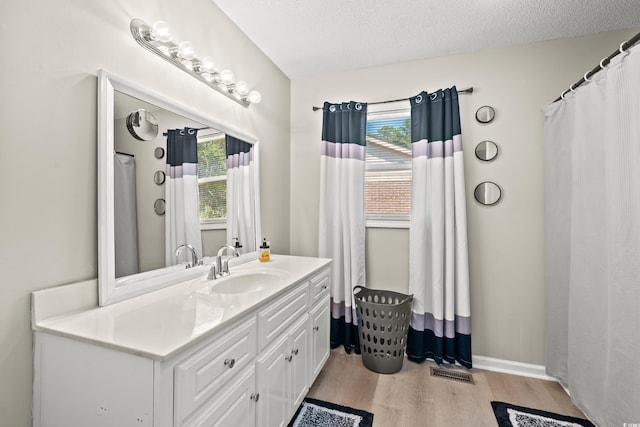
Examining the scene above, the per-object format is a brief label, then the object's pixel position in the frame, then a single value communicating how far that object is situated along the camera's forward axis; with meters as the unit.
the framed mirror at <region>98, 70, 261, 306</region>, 1.08
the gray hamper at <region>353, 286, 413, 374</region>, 2.01
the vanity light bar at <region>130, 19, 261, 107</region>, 1.24
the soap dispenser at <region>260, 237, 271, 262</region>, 2.02
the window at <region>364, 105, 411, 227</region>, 2.37
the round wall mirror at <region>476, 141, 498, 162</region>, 2.12
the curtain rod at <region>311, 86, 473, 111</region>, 2.14
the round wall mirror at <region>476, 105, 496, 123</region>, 2.13
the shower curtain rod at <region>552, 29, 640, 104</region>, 1.21
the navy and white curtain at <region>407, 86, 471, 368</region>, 2.09
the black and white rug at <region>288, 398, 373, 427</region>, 1.54
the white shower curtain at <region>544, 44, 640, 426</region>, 1.24
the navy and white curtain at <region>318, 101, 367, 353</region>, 2.35
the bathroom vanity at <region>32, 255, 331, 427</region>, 0.78
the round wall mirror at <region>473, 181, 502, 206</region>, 2.12
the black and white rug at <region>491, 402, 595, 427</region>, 1.55
